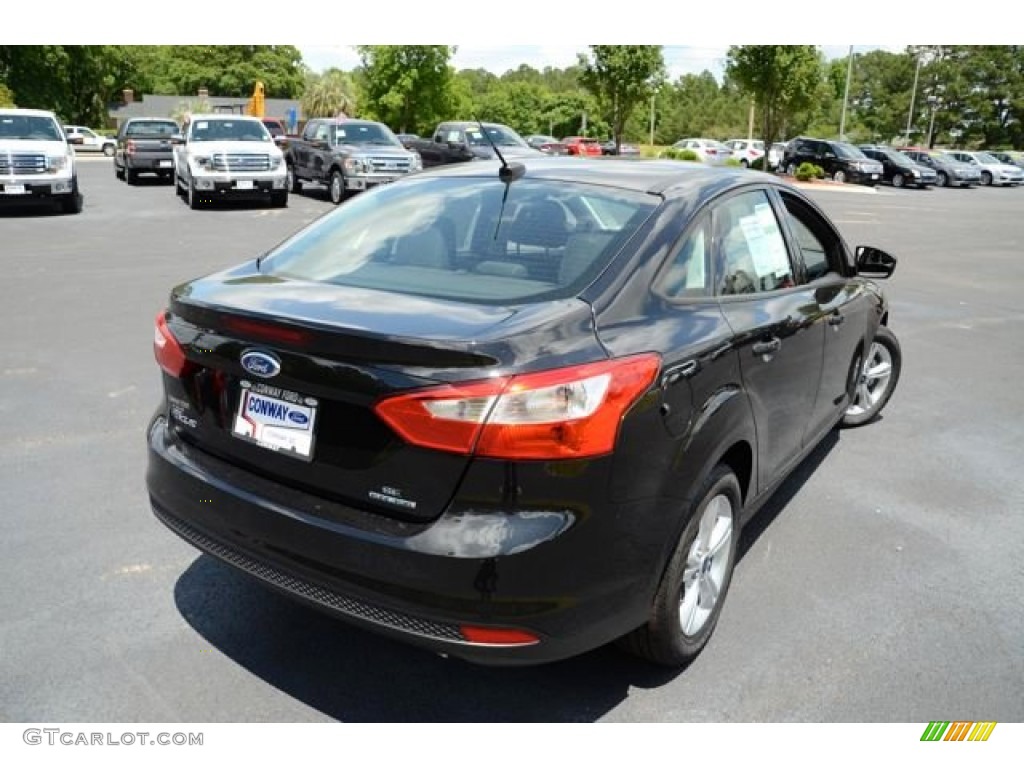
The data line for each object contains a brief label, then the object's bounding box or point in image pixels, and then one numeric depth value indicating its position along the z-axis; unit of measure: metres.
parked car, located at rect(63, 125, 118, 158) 46.03
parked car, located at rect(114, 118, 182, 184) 23.23
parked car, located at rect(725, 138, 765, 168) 45.34
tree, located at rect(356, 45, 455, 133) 52.44
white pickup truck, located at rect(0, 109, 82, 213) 15.62
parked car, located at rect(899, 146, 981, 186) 39.75
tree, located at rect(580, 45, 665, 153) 42.31
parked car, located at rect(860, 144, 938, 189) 36.31
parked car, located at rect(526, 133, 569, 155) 41.12
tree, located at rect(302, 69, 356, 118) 67.38
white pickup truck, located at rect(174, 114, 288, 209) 17.31
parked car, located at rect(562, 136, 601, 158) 44.79
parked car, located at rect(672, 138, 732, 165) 44.90
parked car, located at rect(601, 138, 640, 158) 45.22
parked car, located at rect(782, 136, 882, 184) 35.19
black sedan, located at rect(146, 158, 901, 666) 2.29
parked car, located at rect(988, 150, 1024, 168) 47.21
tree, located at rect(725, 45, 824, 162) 37.69
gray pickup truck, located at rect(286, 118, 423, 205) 18.11
